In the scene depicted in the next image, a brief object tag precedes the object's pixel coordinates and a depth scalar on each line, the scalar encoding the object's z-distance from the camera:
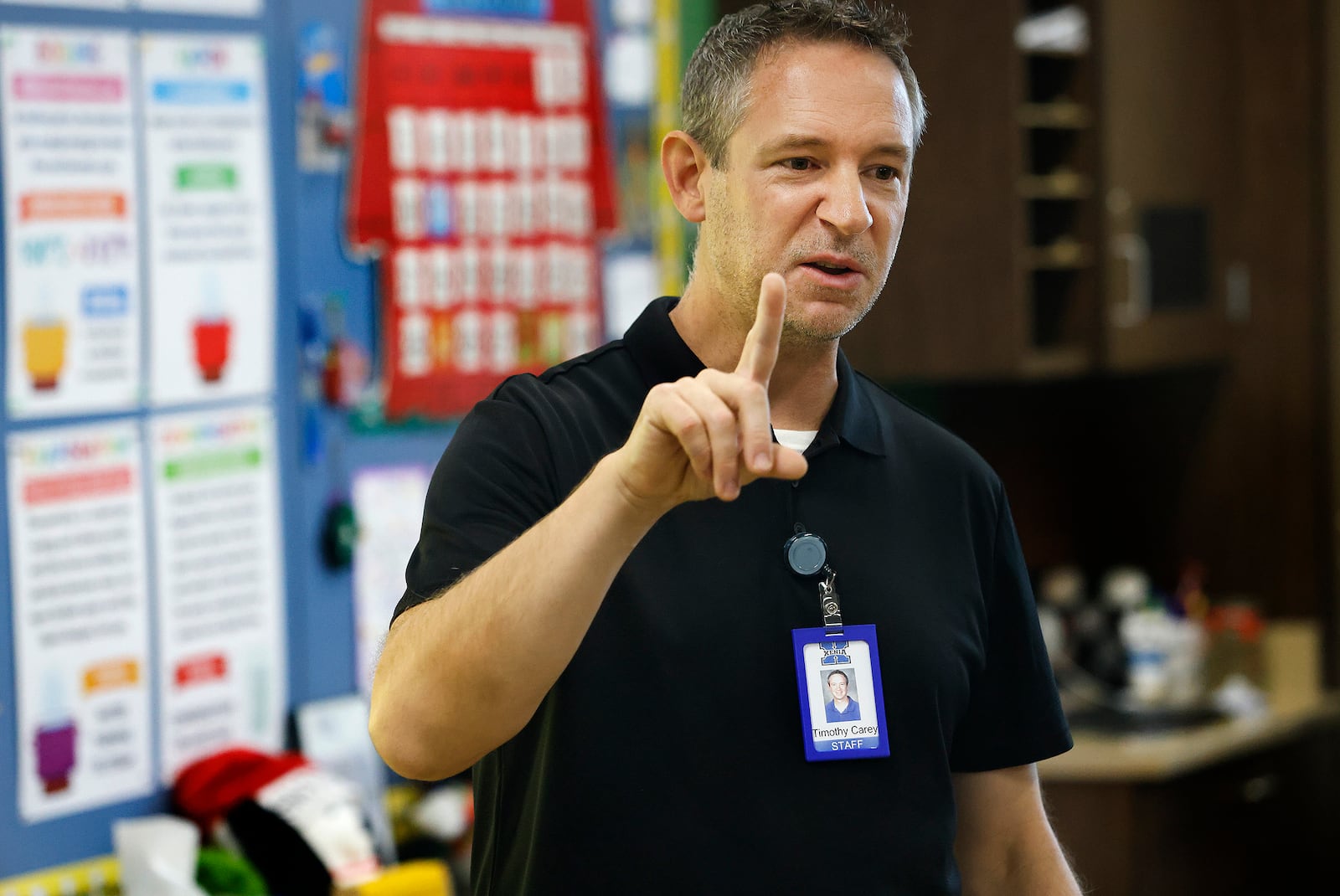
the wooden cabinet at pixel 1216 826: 5.94
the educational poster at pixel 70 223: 4.20
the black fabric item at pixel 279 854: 4.42
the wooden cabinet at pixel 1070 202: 6.23
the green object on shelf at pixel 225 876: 4.32
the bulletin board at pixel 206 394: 4.28
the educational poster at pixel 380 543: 5.21
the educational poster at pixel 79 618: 4.21
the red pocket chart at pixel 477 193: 5.26
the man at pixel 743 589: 2.28
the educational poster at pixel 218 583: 4.61
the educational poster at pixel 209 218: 4.58
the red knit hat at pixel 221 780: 4.51
